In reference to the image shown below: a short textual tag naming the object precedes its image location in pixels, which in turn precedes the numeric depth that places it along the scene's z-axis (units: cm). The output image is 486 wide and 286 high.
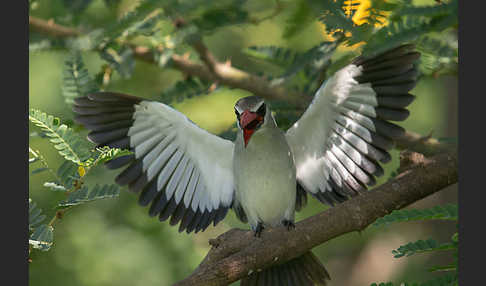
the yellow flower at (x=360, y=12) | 620
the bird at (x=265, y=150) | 729
